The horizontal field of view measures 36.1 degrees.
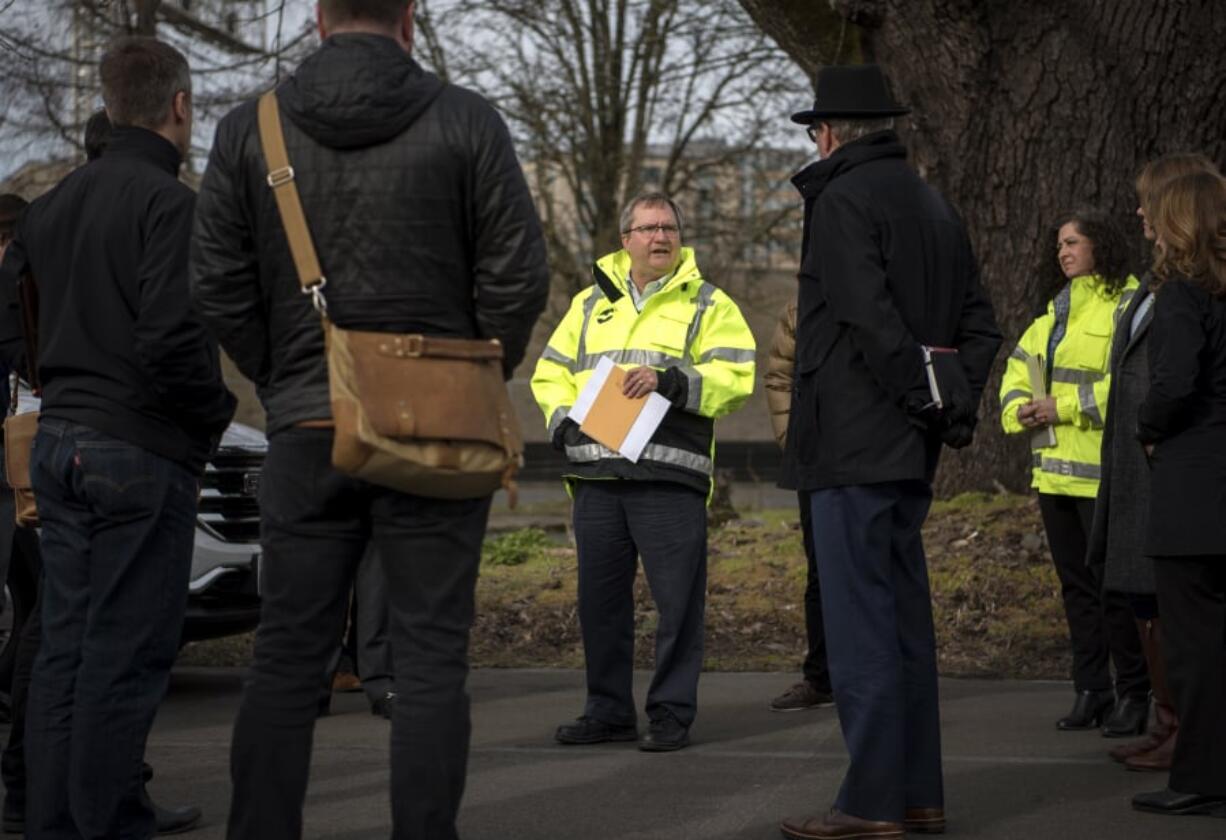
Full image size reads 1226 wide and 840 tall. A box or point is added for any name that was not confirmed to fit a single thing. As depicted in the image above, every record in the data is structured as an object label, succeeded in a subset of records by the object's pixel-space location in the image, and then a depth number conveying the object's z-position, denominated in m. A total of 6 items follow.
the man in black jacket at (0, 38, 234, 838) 4.96
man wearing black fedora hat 5.46
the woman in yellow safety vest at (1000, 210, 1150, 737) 7.46
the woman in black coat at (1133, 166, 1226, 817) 5.89
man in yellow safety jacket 7.27
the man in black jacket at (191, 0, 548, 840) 4.21
